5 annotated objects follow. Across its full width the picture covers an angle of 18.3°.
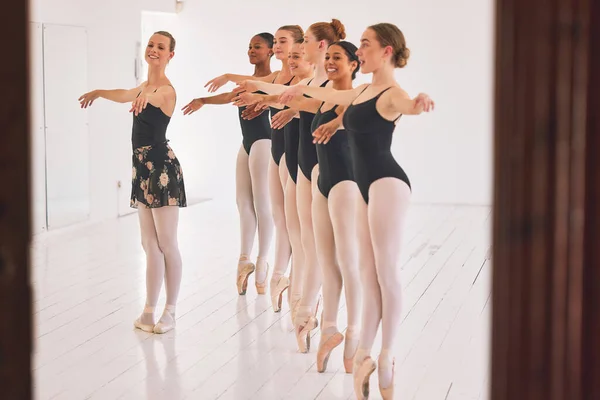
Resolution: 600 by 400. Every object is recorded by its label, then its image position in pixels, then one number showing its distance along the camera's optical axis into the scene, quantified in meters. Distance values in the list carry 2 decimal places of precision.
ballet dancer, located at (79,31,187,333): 9.72
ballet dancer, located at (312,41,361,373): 8.27
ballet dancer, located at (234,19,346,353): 9.38
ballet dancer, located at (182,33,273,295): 11.67
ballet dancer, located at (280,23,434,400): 7.20
